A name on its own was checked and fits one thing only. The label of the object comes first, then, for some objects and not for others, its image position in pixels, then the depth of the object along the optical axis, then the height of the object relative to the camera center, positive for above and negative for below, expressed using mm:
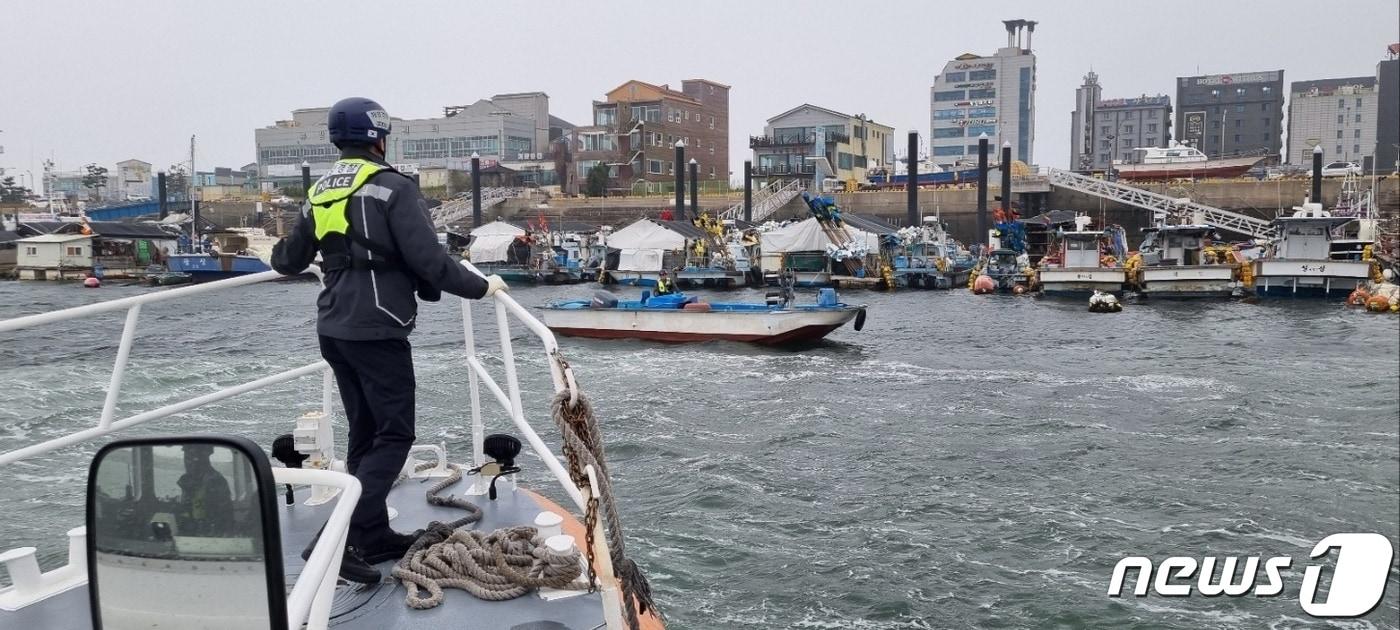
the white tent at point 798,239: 38938 +559
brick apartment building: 73812 +9221
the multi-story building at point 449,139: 84000 +10196
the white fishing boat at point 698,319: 19766 -1432
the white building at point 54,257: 44031 -390
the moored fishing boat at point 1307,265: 28453 -284
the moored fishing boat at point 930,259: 37312 -233
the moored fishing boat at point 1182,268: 29969 -411
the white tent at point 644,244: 42219 +355
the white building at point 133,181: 112375 +8602
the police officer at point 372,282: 3176 -107
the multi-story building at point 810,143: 74125 +8686
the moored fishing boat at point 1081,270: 31547 -533
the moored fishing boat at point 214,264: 42156 -657
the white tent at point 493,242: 46375 +442
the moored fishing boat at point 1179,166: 57281 +5503
